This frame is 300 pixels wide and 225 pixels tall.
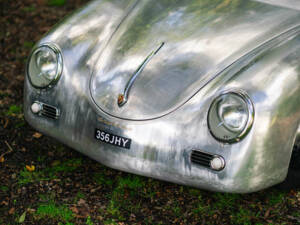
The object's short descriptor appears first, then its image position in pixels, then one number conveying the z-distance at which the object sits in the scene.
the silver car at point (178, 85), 2.98
